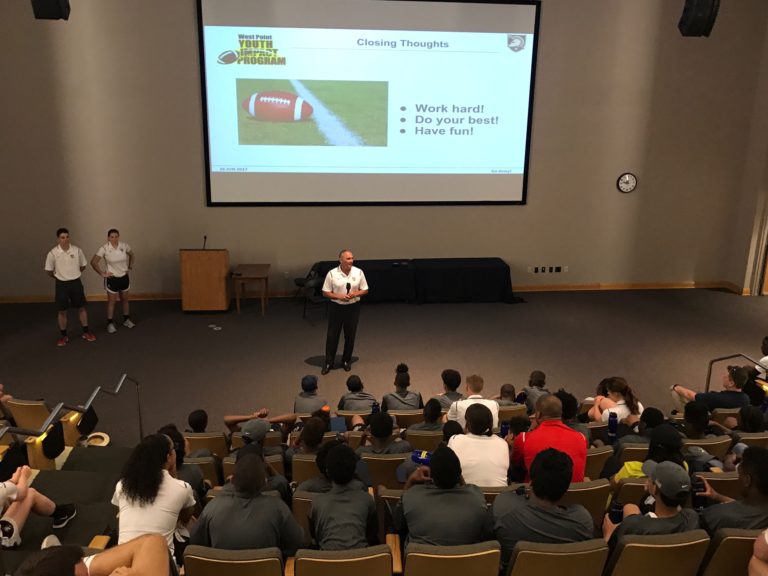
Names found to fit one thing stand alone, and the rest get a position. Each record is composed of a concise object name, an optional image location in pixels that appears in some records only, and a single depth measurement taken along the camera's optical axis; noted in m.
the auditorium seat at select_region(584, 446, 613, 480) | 4.79
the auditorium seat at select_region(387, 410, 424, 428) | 5.77
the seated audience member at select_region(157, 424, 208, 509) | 4.31
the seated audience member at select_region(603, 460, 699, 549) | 3.36
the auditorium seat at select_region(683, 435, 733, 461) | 4.91
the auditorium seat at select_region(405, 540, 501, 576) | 3.16
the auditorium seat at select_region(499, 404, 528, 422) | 5.89
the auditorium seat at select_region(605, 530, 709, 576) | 3.27
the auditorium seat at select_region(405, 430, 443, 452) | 5.01
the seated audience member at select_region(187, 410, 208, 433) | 5.44
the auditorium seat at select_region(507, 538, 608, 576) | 3.18
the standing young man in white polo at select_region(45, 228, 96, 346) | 9.08
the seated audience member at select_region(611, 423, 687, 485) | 4.18
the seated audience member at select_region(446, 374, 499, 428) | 5.35
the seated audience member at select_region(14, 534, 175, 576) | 2.35
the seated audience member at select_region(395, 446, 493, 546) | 3.46
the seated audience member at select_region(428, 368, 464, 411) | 5.94
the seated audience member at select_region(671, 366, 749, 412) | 5.95
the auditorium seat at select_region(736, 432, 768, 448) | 5.03
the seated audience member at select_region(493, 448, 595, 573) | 3.38
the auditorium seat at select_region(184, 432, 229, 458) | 5.29
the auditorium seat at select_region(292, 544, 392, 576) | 3.12
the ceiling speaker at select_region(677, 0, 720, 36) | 8.09
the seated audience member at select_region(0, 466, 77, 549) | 3.88
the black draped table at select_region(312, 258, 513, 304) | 11.13
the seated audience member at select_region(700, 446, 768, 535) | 3.46
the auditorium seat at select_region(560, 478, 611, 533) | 3.99
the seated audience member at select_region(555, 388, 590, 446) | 5.12
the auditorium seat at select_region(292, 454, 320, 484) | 4.48
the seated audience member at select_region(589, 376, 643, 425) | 5.73
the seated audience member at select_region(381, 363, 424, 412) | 6.10
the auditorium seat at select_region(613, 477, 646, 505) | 4.20
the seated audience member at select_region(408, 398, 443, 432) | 5.15
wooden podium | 10.47
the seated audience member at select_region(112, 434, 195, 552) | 3.49
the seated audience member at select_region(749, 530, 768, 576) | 3.16
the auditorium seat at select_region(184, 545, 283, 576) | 3.13
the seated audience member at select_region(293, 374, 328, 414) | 5.99
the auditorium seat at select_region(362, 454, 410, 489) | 4.55
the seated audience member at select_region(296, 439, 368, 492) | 3.94
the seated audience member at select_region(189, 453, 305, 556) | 3.41
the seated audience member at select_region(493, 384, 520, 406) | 6.26
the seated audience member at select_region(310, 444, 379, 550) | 3.53
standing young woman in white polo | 9.56
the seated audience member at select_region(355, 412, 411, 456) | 4.63
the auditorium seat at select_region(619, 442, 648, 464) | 4.86
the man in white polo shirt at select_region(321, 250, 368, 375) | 8.07
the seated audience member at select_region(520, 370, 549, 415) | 6.11
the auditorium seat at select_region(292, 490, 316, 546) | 3.92
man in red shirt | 4.36
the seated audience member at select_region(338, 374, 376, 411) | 6.06
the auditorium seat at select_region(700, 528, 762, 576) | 3.30
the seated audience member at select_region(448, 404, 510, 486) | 4.28
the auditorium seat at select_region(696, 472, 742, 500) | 4.20
